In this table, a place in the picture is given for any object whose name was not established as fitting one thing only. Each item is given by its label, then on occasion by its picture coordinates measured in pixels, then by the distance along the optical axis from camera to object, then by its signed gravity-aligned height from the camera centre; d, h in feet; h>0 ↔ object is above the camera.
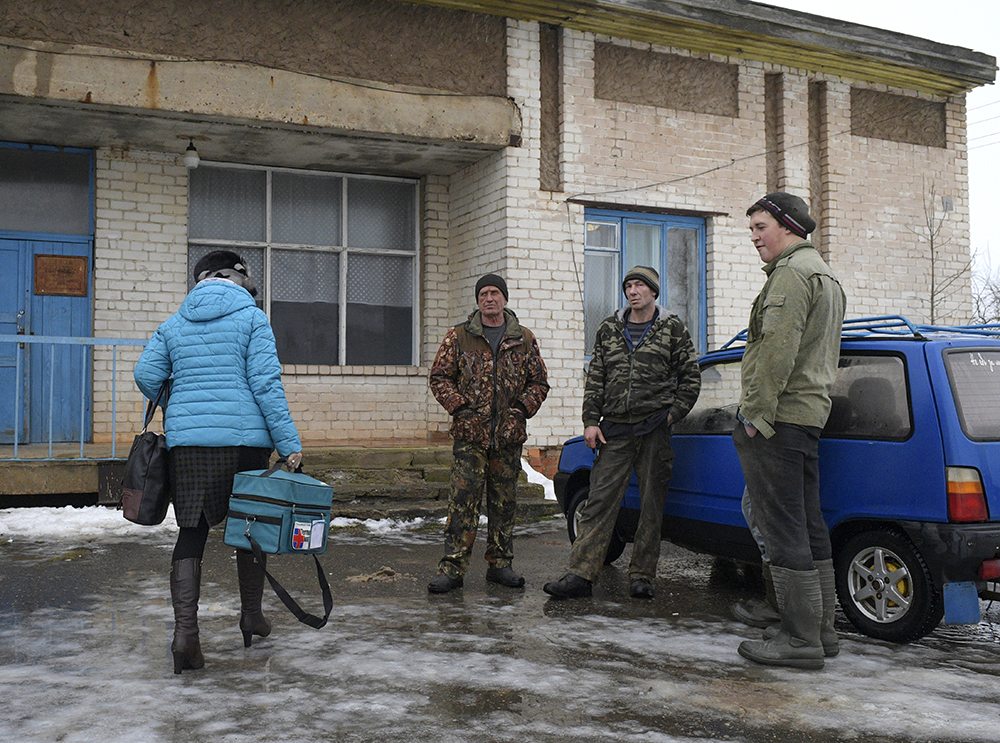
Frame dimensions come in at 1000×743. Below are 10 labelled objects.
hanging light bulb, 30.55 +8.06
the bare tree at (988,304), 93.91 +10.42
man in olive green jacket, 13.61 -0.41
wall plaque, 30.86 +4.34
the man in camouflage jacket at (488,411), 18.62 -0.06
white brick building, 28.40 +8.52
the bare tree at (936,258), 38.01 +5.99
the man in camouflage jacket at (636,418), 17.93 -0.19
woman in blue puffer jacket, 13.41 +0.03
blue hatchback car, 13.92 -1.02
